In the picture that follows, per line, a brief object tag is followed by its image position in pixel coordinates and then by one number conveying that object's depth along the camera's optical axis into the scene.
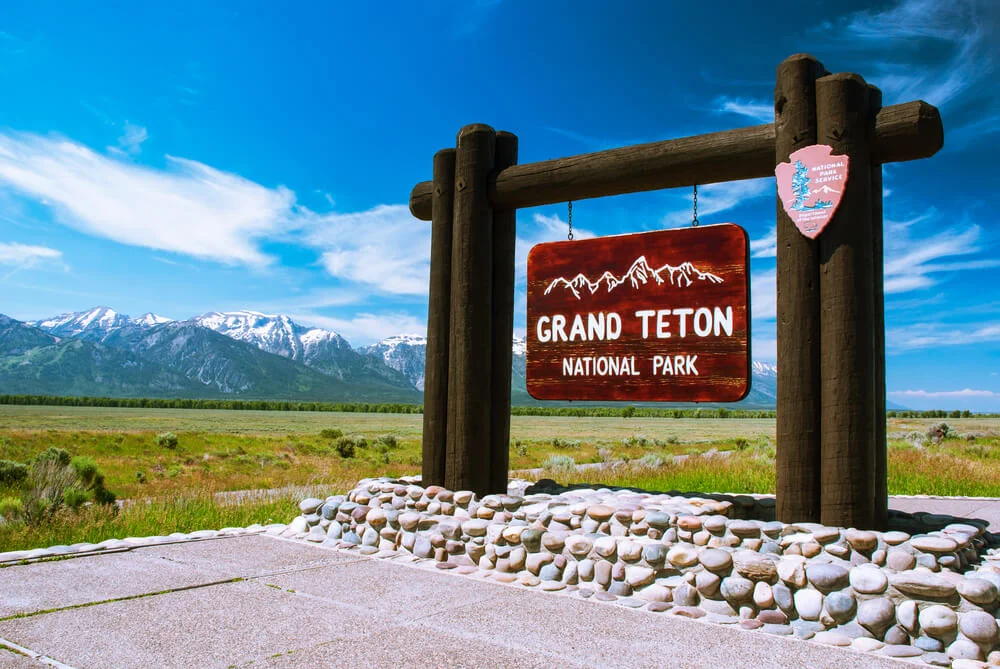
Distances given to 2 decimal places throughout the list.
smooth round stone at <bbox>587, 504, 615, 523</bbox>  6.29
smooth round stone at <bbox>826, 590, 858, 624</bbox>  4.82
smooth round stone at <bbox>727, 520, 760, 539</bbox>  5.68
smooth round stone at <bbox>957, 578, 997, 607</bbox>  4.58
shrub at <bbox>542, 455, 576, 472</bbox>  18.50
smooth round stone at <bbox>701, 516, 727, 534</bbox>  5.80
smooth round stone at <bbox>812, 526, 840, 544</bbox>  5.45
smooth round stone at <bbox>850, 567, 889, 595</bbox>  4.81
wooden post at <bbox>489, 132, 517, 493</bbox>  7.69
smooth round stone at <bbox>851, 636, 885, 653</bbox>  4.52
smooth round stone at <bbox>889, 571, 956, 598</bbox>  4.64
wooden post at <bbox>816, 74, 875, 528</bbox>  5.64
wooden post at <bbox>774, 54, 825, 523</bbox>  5.82
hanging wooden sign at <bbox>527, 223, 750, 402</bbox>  6.61
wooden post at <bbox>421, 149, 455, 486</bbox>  7.81
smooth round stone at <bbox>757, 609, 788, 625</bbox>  4.96
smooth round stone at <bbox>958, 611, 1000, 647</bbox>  4.38
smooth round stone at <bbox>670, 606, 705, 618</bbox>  5.14
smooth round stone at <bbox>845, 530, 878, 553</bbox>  5.30
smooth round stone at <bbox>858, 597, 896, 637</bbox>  4.66
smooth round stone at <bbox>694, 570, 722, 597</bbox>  5.30
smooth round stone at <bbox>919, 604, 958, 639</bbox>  4.50
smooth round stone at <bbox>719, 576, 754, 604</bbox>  5.15
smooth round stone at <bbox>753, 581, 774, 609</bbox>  5.08
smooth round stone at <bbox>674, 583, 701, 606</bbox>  5.34
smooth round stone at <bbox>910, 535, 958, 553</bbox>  5.17
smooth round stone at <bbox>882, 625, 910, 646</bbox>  4.59
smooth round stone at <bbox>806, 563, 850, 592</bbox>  4.96
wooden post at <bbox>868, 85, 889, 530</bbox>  5.99
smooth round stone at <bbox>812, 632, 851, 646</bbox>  4.61
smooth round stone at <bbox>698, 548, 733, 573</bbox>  5.33
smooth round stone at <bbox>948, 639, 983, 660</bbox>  4.36
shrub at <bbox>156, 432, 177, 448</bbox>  33.97
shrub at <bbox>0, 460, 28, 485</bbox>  16.69
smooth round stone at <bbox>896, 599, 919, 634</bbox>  4.61
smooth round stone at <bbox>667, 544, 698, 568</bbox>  5.56
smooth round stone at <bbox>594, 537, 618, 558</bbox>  5.89
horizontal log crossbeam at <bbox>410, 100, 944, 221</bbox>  5.82
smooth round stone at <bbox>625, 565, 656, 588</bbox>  5.62
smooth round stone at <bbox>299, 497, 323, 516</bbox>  8.03
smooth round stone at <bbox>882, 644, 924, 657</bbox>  4.41
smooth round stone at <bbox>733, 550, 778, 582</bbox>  5.18
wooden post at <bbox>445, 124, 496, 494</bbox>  7.54
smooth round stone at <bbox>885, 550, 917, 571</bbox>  5.05
